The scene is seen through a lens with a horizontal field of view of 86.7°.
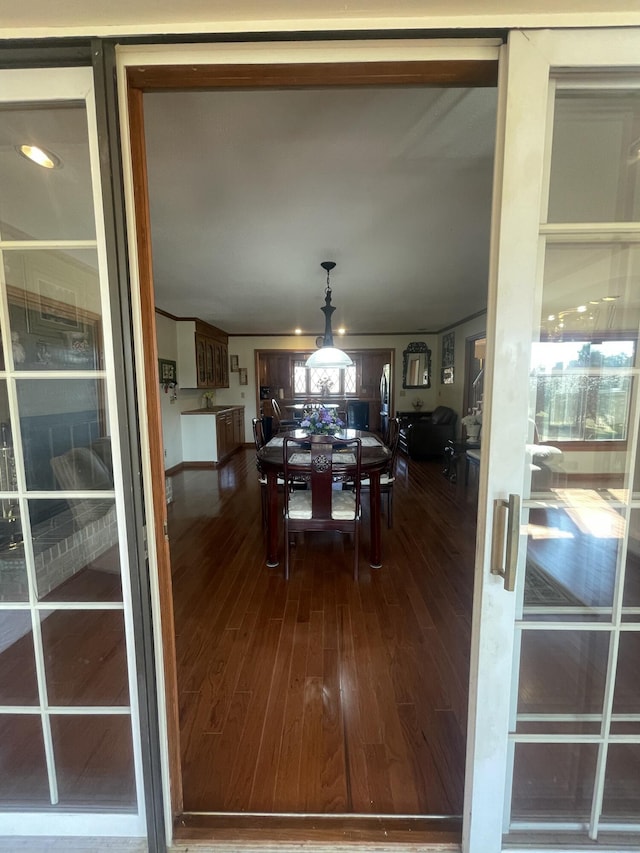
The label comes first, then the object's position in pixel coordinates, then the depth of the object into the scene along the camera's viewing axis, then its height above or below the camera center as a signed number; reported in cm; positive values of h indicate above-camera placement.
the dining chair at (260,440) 322 -50
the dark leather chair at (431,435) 629 -85
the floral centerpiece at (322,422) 316 -31
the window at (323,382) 786 +17
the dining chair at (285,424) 532 -58
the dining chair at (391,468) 311 -72
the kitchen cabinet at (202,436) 573 -79
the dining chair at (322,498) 233 -78
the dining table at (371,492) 255 -78
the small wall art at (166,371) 503 +29
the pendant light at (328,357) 373 +36
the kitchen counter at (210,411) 579 -37
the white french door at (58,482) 96 -28
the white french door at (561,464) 85 -21
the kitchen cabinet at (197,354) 572 +62
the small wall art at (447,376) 669 +26
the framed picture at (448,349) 654 +79
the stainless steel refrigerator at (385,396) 740 -15
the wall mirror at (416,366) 745 +51
